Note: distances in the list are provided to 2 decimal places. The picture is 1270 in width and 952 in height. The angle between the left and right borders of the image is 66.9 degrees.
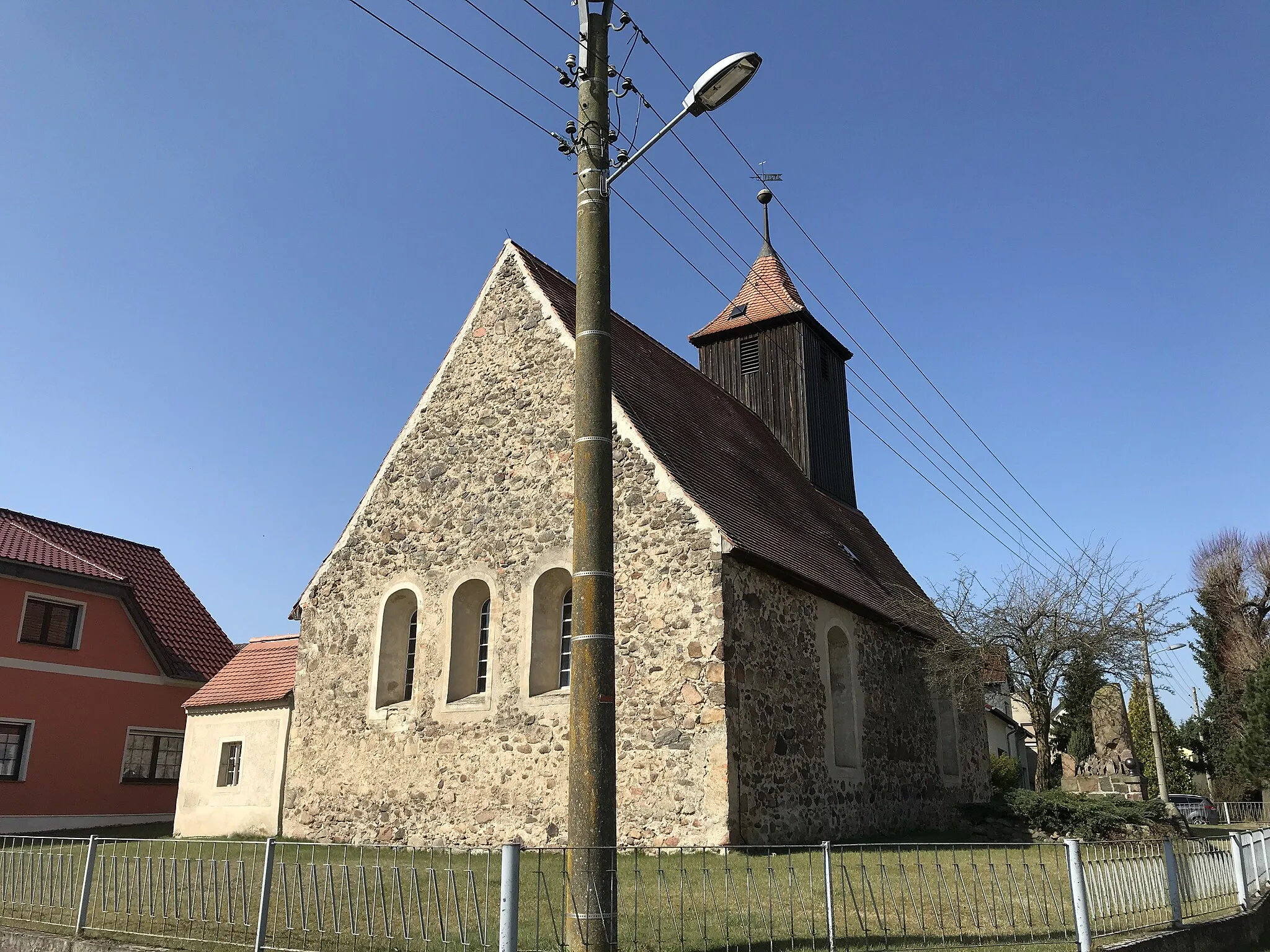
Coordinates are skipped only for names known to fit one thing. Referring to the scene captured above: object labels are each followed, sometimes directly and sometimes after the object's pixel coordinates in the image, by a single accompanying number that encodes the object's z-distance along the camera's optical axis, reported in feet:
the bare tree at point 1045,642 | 53.72
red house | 64.44
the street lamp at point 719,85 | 22.50
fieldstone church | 38.55
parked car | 104.63
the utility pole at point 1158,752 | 84.07
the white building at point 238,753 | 51.37
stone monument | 63.82
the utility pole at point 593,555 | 19.26
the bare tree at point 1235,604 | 116.78
